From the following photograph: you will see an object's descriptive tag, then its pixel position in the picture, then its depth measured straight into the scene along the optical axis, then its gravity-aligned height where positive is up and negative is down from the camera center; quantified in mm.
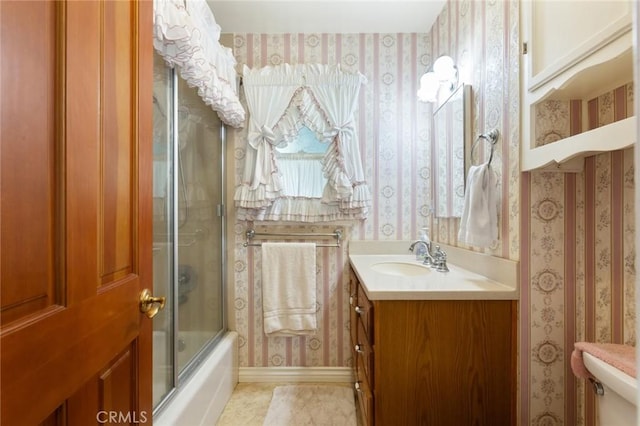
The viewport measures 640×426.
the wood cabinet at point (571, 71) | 730 +392
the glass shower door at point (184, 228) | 1406 -85
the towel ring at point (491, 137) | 1247 +321
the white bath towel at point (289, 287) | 1983 -499
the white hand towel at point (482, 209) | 1218 +12
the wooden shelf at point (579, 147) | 703 +177
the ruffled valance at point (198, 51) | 1053 +675
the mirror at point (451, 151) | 1550 +357
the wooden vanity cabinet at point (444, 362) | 1053 -540
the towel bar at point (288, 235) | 2043 -154
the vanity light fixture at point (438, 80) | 1646 +766
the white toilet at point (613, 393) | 683 -454
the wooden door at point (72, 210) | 430 +7
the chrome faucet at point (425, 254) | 1729 -251
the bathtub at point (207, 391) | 1257 -874
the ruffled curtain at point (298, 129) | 1949 +551
